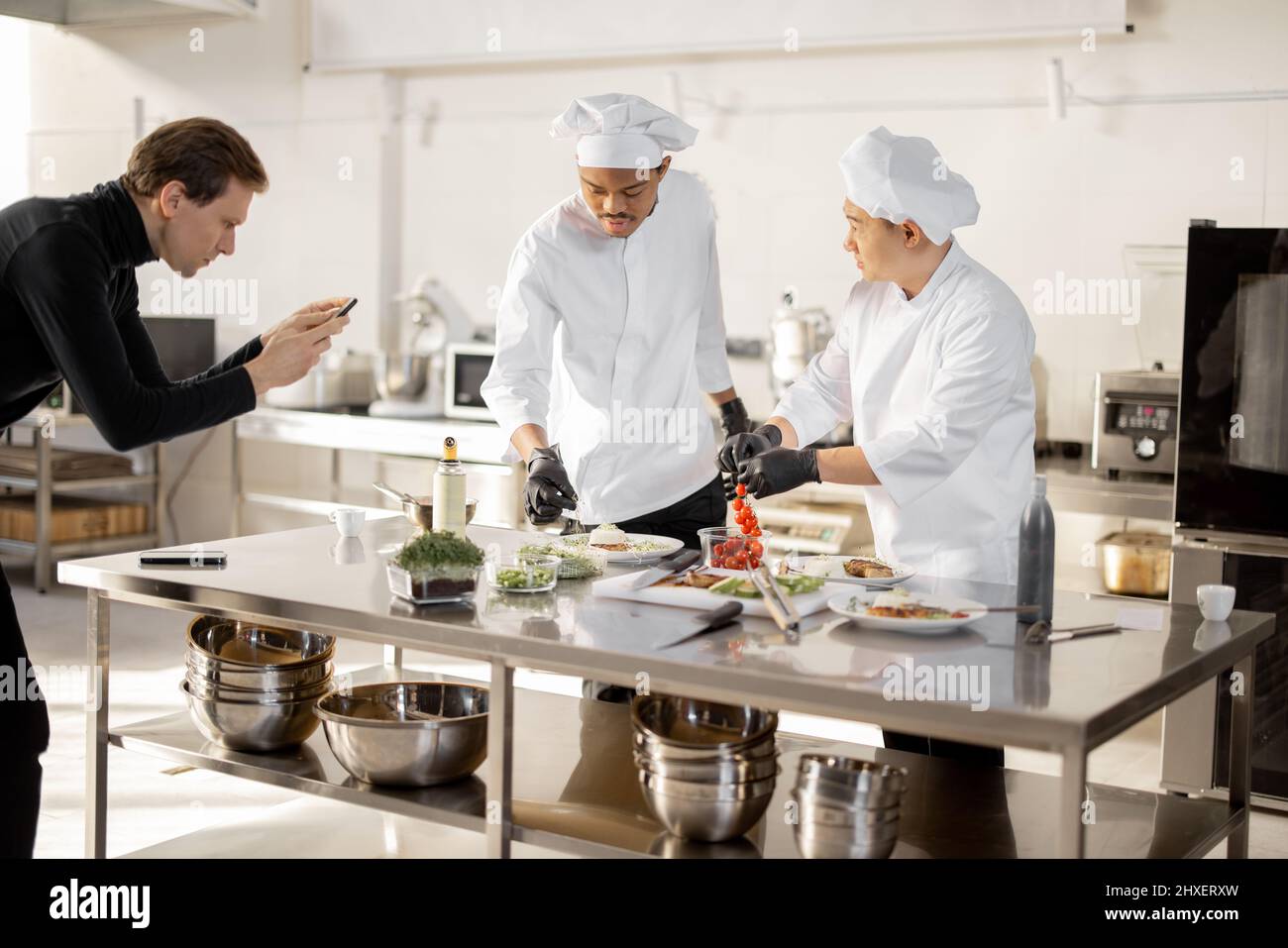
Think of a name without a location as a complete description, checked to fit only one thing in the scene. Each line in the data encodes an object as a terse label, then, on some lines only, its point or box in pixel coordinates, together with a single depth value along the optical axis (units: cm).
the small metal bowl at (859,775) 219
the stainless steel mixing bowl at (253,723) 277
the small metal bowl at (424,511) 300
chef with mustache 339
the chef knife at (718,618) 233
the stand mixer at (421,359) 630
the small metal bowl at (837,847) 222
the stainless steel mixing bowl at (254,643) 309
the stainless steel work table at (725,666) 194
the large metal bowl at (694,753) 228
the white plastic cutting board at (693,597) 246
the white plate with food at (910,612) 229
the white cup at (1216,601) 247
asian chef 286
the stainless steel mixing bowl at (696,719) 256
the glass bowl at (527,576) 261
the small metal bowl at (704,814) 230
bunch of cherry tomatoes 271
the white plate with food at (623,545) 291
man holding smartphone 245
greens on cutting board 251
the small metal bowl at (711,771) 229
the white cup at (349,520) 315
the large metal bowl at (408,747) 252
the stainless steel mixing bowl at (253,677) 275
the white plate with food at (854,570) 265
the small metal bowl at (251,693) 275
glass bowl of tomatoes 272
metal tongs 234
